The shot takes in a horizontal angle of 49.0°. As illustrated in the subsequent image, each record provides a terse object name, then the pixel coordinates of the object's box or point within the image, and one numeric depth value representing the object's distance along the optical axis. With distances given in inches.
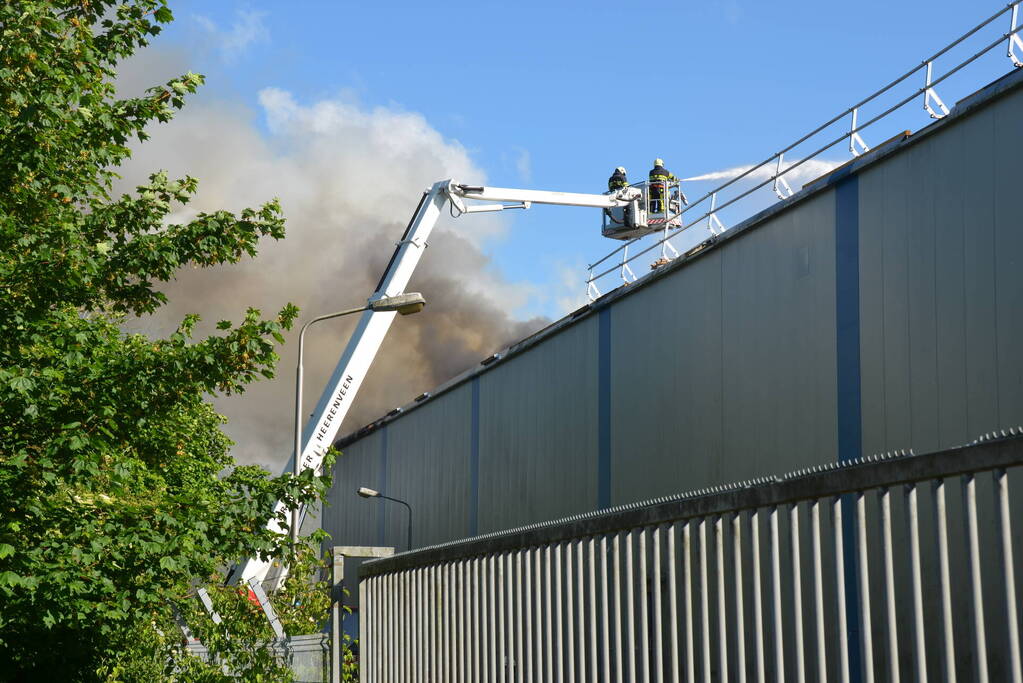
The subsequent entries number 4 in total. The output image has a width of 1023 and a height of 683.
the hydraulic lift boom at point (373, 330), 919.0
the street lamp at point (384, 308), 716.0
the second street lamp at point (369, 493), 1272.1
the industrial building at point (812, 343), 470.3
